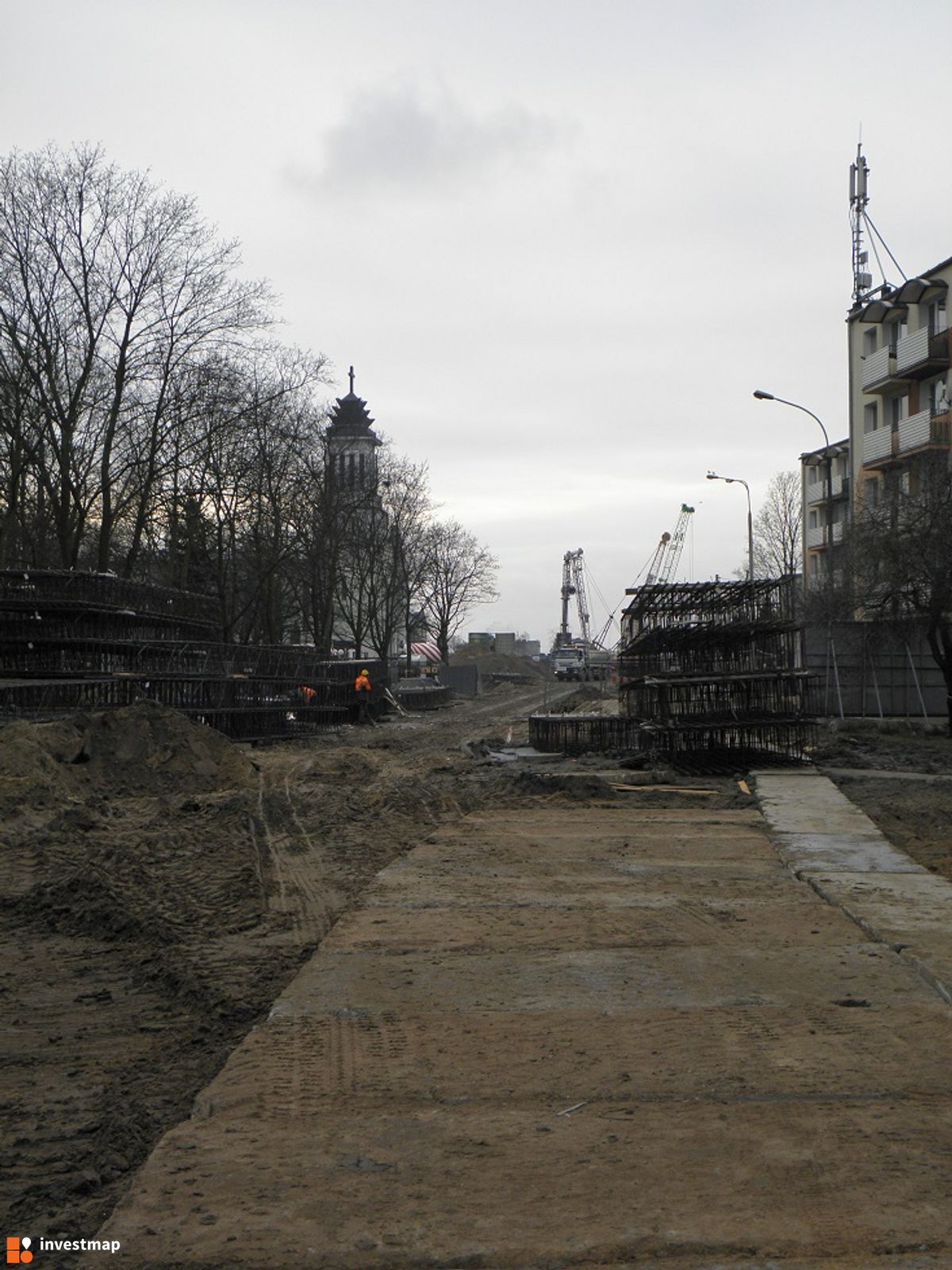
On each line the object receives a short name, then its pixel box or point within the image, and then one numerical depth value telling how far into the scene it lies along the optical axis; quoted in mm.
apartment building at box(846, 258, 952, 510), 48188
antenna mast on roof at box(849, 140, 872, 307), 53219
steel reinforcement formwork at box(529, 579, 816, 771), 23516
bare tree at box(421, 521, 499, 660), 95062
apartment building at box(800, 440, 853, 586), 68438
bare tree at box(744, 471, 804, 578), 80438
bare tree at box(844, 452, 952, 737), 29219
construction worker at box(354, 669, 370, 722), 43125
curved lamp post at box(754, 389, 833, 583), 38456
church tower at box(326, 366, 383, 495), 60812
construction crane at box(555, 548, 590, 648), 164625
